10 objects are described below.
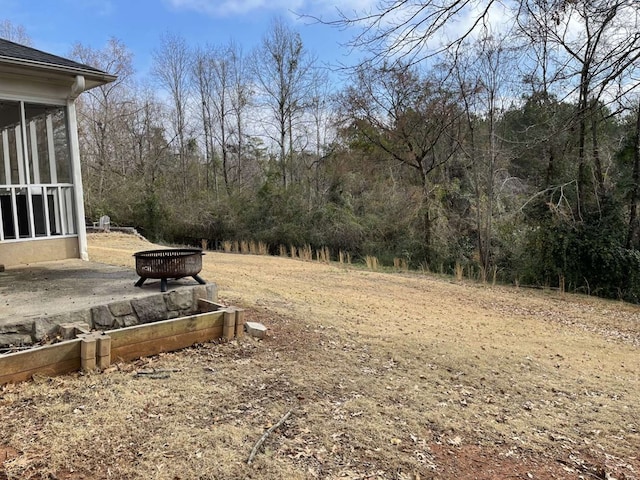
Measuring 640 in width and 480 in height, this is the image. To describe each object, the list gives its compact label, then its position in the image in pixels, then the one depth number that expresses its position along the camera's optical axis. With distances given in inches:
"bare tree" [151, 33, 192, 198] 1085.8
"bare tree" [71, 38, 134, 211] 975.6
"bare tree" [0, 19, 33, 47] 902.4
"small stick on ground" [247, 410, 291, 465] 101.7
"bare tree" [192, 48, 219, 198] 1089.4
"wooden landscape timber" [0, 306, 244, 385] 128.0
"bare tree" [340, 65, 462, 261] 678.5
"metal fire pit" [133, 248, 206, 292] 180.7
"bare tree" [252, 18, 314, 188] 960.3
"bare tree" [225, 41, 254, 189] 1081.4
